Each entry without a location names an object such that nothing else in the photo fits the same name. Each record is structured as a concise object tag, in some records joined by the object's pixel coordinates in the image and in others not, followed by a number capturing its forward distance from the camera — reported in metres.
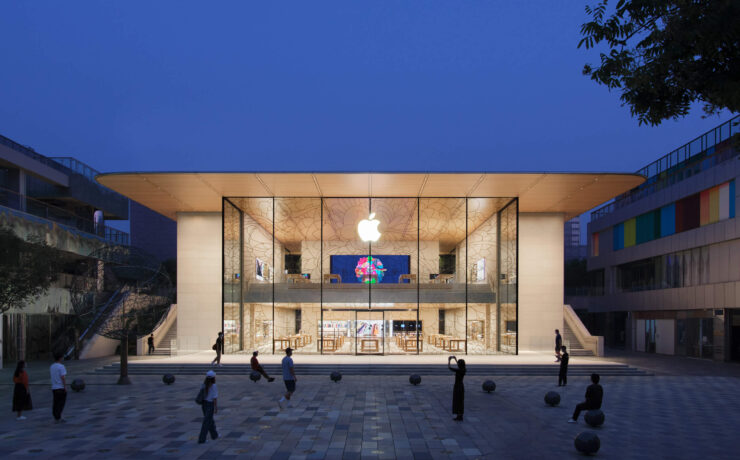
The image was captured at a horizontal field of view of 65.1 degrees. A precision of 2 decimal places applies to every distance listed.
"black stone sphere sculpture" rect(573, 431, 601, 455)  9.13
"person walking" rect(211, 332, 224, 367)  21.66
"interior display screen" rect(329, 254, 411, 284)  33.94
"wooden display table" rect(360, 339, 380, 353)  27.03
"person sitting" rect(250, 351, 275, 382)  15.90
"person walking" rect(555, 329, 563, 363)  22.69
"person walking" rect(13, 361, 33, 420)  12.45
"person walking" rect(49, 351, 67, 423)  11.85
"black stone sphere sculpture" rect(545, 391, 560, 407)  13.94
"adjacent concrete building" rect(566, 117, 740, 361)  27.20
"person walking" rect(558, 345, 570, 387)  17.12
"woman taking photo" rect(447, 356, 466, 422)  12.14
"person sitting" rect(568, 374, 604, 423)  11.72
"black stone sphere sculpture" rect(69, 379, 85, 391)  16.67
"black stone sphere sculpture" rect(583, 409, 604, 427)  11.45
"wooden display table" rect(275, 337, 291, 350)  27.56
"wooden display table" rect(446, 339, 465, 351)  28.68
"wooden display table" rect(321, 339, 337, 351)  28.66
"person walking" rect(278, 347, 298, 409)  13.84
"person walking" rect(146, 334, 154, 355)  27.75
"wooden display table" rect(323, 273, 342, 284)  31.85
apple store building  26.09
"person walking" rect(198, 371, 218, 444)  9.81
